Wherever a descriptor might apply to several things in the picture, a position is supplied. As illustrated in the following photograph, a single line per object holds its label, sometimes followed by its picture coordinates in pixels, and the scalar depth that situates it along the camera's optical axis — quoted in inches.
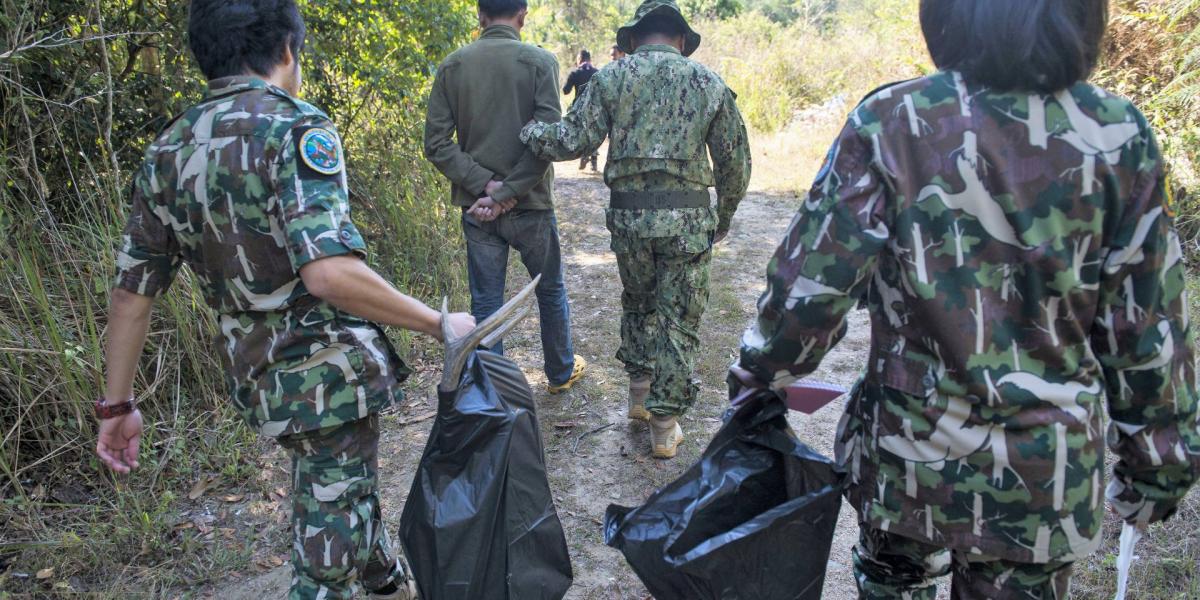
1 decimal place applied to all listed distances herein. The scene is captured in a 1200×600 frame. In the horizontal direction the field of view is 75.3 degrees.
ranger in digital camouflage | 132.1
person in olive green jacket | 148.3
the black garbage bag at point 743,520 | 69.4
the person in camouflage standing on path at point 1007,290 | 54.9
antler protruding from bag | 76.0
